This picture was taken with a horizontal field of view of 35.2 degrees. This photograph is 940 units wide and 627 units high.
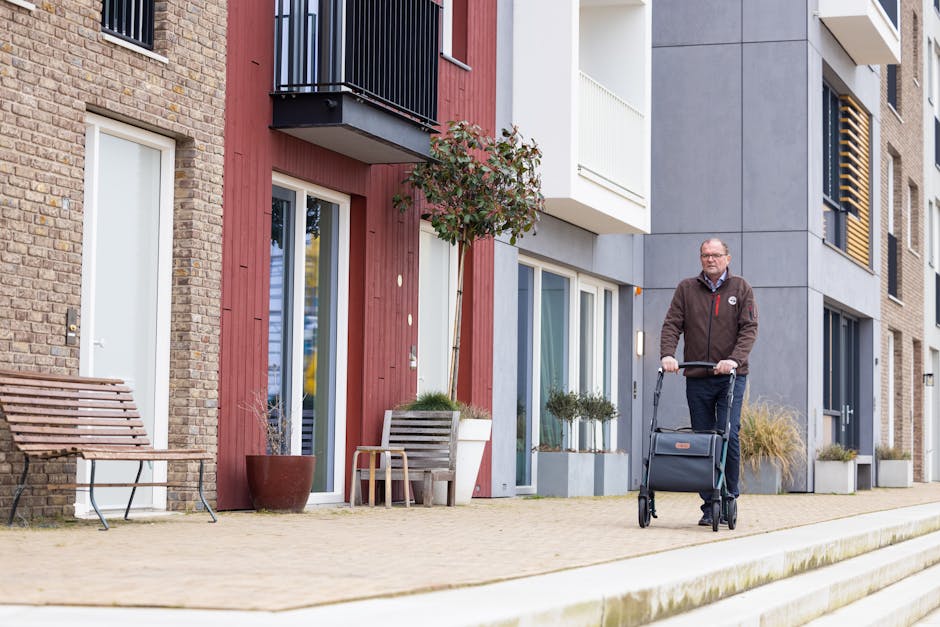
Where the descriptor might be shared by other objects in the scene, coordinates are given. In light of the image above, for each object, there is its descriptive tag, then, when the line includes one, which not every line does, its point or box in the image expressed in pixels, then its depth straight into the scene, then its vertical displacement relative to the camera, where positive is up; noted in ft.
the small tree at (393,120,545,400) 41.32 +5.58
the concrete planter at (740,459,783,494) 57.36 -3.50
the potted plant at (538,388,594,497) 48.42 -2.58
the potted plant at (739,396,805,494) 57.11 -2.34
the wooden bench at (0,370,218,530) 26.58 -0.75
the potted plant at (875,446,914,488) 74.79 -3.99
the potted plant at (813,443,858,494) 61.05 -3.38
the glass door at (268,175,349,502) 37.11 +1.65
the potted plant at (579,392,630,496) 49.88 -2.53
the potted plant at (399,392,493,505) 40.52 -1.40
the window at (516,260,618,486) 51.78 +1.42
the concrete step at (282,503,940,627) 14.10 -2.45
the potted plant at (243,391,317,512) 33.32 -2.16
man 30.96 +1.18
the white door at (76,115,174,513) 30.81 +2.36
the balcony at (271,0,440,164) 35.91 +7.68
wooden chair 38.96 -1.64
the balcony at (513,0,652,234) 48.47 +9.75
